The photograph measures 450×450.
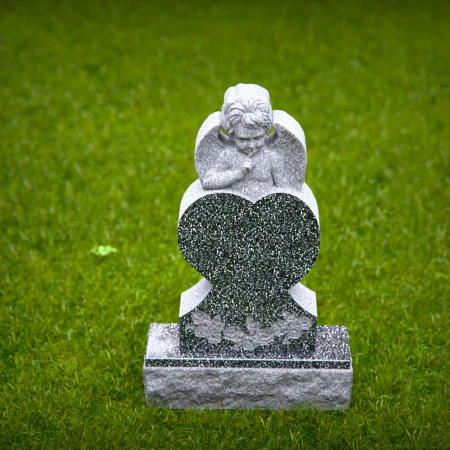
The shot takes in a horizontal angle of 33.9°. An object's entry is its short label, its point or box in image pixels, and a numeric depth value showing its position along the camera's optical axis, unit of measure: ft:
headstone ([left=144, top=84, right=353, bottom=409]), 14.67
